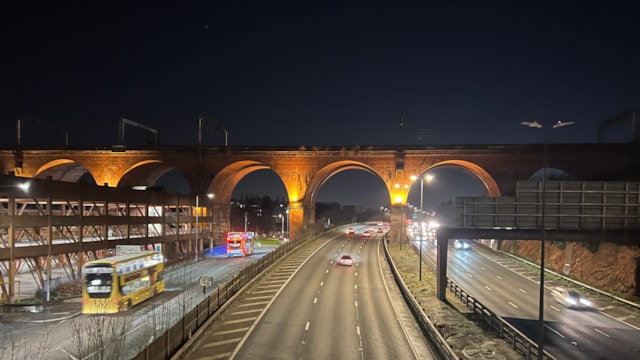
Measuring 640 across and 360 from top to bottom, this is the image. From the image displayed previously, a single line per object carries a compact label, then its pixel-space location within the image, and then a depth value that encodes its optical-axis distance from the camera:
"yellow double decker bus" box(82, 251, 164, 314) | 25.81
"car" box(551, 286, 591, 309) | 32.38
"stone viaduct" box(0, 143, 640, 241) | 60.44
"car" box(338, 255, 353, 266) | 47.69
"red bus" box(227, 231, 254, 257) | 57.84
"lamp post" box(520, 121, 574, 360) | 16.19
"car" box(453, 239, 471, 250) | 72.19
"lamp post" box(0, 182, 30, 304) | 29.95
